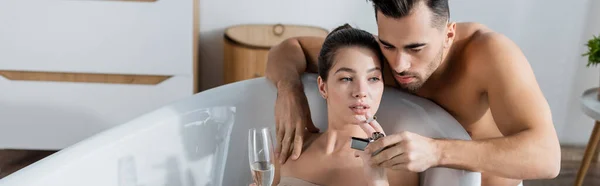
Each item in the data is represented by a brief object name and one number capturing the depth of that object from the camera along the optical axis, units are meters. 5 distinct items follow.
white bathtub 1.52
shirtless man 1.39
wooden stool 2.24
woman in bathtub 1.48
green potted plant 2.31
